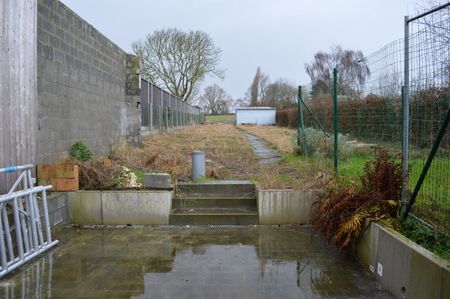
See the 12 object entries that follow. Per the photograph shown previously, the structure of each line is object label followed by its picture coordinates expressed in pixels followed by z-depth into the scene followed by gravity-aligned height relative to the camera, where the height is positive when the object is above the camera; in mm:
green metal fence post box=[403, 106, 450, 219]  3954 -262
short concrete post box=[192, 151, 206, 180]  8547 -620
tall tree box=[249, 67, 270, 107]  80125 +8918
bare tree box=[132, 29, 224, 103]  39500 +7253
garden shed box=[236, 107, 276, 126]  54406 +2543
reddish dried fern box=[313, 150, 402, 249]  5113 -833
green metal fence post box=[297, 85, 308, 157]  11562 +488
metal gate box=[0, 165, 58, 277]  4754 -1081
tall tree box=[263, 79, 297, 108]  63094 +6967
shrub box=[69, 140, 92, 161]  8312 -320
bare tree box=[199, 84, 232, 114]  82706 +6872
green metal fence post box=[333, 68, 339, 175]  7777 +328
